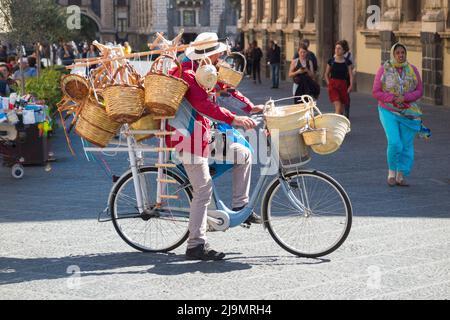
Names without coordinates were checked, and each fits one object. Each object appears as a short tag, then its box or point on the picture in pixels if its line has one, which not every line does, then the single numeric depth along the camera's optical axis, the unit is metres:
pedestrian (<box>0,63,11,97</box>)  30.26
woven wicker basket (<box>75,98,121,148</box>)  11.64
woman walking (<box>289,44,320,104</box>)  26.99
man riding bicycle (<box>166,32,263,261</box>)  11.26
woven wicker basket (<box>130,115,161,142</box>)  11.75
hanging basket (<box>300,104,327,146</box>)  11.27
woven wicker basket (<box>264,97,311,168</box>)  11.30
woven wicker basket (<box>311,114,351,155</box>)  11.34
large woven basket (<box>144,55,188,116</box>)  11.09
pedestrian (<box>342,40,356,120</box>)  27.35
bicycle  11.58
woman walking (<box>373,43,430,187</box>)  17.52
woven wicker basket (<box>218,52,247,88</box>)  12.44
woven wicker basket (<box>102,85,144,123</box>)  11.32
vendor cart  20.09
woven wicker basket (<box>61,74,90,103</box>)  11.78
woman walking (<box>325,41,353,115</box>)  27.16
